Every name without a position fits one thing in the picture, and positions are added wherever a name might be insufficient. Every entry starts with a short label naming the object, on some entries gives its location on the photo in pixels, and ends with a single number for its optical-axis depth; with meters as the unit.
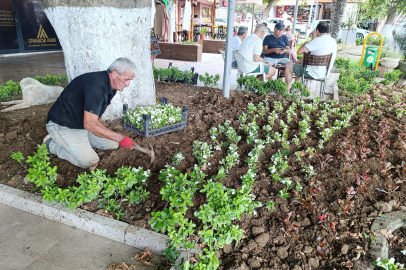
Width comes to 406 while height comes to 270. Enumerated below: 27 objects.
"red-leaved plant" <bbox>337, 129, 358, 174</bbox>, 3.29
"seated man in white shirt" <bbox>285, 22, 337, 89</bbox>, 6.09
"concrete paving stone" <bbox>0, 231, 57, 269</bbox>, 2.33
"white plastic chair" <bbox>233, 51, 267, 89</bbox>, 6.52
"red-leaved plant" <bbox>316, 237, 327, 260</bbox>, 2.30
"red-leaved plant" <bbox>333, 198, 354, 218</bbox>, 2.62
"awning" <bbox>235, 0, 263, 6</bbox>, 15.48
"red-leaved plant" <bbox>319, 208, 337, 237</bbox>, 2.44
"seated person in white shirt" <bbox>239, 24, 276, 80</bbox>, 6.14
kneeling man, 3.17
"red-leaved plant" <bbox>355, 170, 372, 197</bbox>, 2.92
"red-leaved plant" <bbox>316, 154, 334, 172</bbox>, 3.33
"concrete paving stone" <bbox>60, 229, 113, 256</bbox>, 2.49
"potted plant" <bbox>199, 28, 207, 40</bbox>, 14.98
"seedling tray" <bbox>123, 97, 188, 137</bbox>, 3.96
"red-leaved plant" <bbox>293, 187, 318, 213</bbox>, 2.68
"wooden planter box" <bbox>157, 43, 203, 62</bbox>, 11.95
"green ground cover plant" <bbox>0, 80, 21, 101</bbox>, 5.56
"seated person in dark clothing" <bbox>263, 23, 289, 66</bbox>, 7.54
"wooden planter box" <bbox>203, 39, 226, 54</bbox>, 14.79
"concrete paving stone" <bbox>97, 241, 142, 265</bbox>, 2.41
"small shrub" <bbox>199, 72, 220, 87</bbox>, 6.69
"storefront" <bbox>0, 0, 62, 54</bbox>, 12.19
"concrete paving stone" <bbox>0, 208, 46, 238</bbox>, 2.67
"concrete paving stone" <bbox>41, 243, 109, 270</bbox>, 2.33
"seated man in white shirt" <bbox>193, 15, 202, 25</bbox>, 20.13
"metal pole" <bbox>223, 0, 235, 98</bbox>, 5.35
